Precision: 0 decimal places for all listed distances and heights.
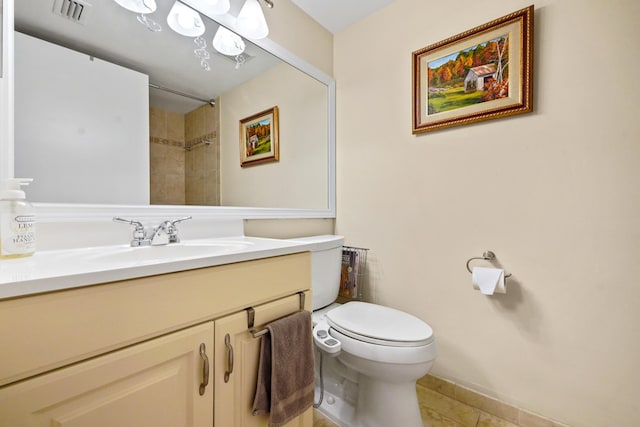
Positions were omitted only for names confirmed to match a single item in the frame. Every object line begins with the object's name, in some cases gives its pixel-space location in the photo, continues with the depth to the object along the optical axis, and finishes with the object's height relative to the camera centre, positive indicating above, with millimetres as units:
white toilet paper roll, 1162 -310
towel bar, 795 -335
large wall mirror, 842 +385
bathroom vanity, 471 -296
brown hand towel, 813 -511
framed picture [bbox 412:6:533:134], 1166 +642
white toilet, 1029 -580
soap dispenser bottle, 646 -29
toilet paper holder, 1257 -217
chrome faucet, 930 -83
